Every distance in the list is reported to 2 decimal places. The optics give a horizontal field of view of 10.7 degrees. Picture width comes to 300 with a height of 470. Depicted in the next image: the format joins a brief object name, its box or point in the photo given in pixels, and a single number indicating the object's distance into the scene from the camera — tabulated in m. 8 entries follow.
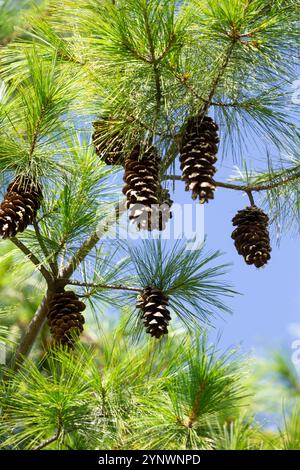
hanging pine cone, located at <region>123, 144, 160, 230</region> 3.03
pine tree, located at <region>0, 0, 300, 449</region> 2.84
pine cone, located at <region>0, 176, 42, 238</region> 3.12
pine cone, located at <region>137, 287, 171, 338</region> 3.25
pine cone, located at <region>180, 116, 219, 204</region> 3.00
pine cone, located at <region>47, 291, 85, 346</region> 3.27
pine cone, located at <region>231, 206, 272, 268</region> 3.28
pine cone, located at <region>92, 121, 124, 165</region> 3.30
